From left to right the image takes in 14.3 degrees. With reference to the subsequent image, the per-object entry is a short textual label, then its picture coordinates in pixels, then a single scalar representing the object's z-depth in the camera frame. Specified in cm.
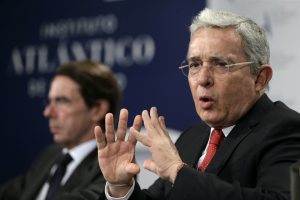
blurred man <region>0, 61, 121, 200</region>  705
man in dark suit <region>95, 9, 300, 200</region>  389
